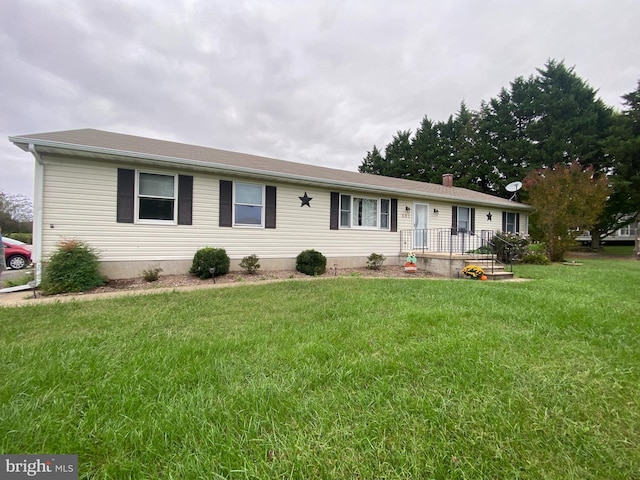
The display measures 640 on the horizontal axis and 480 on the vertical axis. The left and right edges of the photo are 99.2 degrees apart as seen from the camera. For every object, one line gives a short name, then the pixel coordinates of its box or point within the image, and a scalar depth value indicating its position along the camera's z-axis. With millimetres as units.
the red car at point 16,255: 10516
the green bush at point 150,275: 6652
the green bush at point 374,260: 9454
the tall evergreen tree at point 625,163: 16469
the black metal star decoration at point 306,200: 8959
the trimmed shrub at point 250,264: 7730
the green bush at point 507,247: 11125
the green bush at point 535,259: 11148
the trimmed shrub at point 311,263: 8242
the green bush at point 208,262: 7051
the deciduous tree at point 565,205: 11852
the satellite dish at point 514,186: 13222
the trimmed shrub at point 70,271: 5676
